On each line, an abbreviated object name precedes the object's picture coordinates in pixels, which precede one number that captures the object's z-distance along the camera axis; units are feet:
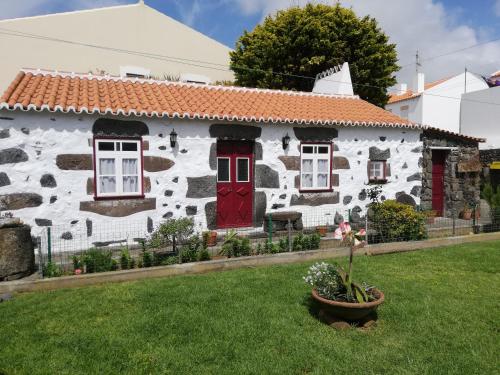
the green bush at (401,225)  28.17
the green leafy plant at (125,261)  21.87
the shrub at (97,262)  21.07
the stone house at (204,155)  25.85
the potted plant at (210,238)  27.00
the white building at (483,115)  66.13
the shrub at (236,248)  24.36
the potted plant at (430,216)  31.92
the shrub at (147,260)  22.24
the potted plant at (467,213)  38.47
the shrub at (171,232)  23.98
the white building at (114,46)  53.42
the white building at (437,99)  87.40
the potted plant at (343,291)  14.44
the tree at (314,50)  60.80
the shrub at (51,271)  20.30
